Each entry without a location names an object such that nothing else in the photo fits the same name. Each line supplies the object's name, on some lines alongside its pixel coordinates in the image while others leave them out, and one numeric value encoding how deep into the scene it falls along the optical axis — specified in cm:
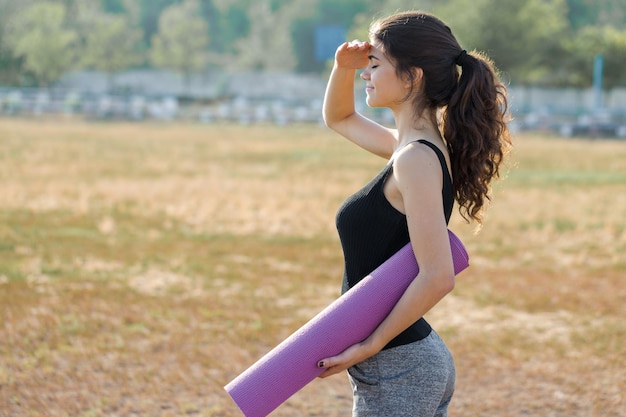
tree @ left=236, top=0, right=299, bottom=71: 8094
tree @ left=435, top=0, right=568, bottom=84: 5444
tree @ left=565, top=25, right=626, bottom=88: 5425
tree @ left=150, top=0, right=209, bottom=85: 7131
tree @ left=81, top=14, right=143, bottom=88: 6525
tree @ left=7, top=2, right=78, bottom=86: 5972
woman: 245
